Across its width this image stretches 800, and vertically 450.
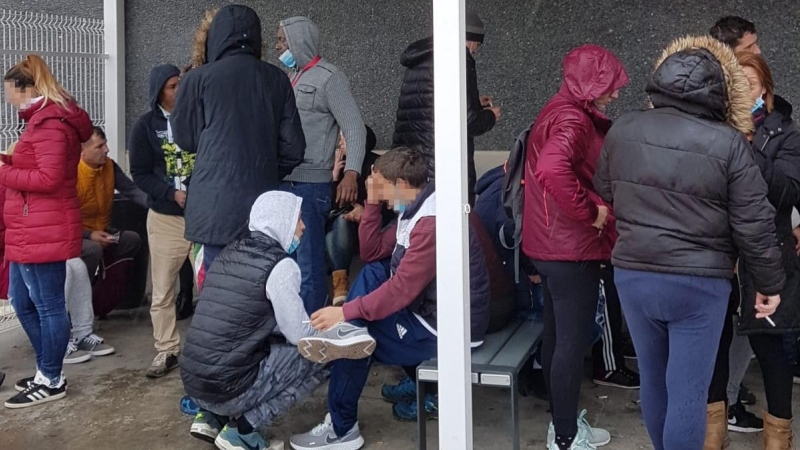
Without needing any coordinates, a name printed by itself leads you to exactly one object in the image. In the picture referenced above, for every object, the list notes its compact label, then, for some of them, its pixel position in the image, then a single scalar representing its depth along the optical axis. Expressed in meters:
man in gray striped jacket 4.36
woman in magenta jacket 3.34
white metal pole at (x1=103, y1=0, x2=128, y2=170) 6.53
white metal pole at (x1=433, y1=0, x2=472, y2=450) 3.07
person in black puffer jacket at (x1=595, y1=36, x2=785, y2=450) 2.75
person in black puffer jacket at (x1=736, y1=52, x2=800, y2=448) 3.26
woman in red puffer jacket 4.12
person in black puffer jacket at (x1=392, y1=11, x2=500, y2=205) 4.35
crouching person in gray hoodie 3.45
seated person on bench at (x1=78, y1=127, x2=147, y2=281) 5.20
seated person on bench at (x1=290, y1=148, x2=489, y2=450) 3.48
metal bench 3.38
